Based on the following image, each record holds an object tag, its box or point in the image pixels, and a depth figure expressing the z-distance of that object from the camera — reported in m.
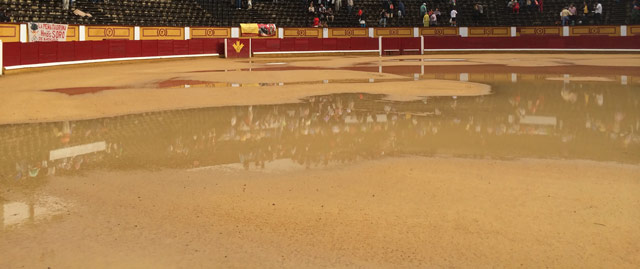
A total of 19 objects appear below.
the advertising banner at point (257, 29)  32.47
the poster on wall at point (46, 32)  20.22
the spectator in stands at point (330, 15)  35.09
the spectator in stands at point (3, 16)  20.49
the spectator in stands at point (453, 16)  35.31
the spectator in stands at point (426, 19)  35.34
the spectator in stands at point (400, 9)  35.50
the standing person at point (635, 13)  33.97
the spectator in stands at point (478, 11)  35.76
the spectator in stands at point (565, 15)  34.44
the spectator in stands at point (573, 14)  34.56
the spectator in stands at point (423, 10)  35.81
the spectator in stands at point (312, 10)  34.47
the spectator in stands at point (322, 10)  34.88
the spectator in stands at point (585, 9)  34.72
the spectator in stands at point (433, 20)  35.53
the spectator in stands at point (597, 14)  34.16
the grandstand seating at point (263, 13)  25.42
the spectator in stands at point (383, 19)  35.41
